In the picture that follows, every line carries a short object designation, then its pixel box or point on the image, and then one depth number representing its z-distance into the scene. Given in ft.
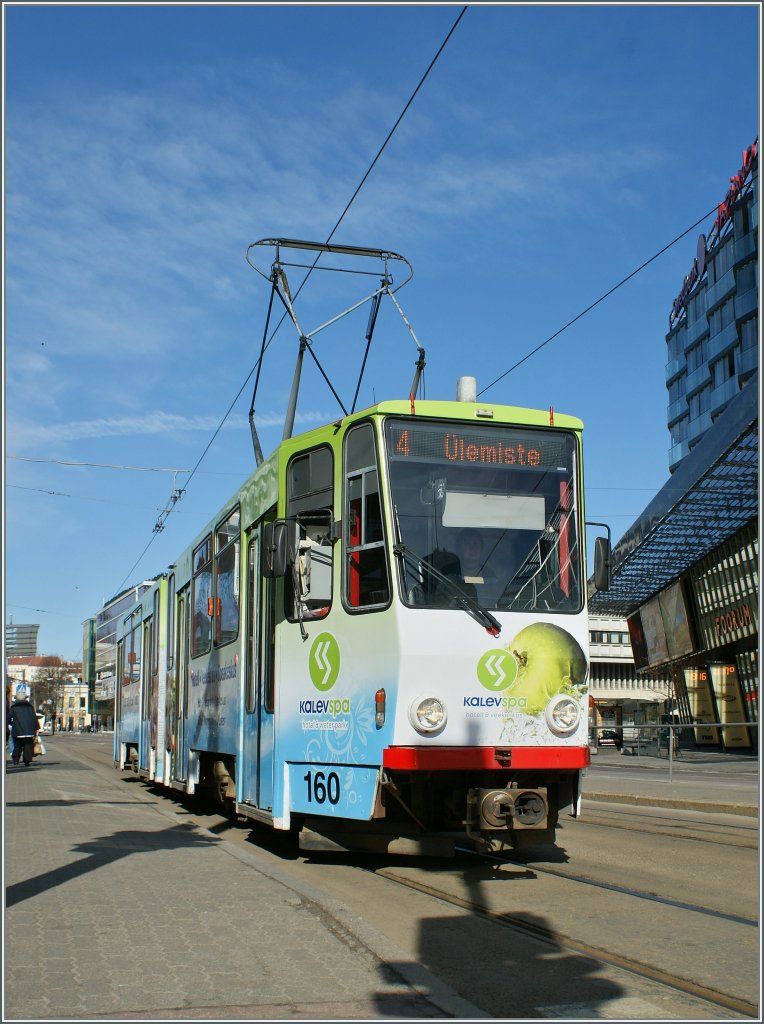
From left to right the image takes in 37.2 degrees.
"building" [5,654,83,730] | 332.60
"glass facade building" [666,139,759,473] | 199.52
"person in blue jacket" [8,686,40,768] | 77.87
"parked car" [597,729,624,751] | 232.41
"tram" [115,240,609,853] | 26.81
